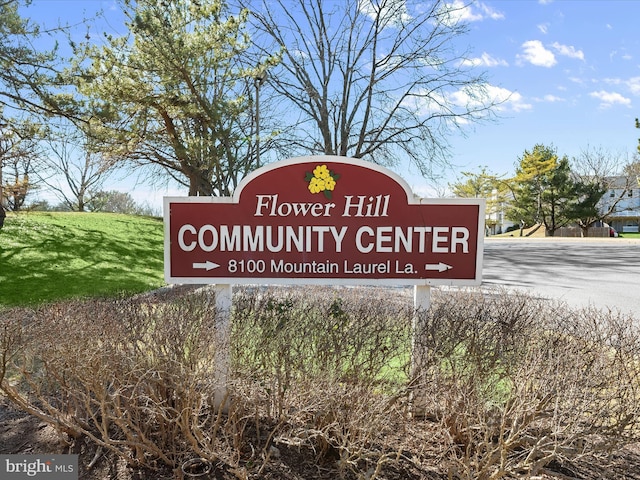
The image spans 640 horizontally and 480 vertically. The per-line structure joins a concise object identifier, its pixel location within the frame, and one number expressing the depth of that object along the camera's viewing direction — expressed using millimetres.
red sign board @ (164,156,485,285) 3434
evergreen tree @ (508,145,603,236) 36875
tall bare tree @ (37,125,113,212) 10852
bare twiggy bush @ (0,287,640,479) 2621
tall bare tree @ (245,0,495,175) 15234
